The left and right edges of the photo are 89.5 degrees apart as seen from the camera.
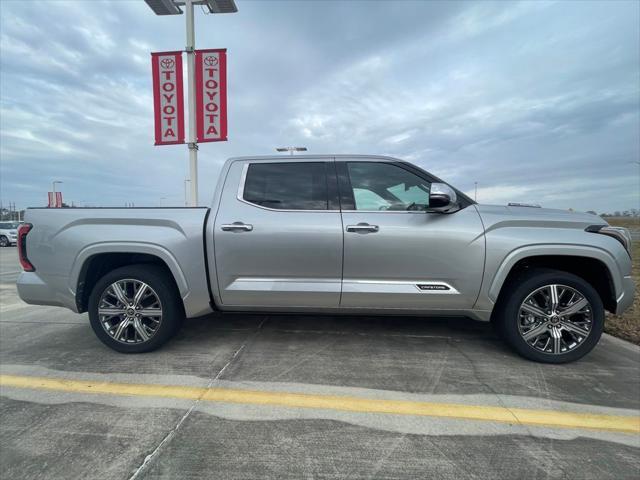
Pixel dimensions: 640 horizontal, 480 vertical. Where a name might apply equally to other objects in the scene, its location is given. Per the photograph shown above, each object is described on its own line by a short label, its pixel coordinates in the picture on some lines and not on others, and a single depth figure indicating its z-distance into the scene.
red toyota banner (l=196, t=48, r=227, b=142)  6.86
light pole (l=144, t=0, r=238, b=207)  6.79
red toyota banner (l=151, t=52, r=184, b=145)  6.83
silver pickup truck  2.99
